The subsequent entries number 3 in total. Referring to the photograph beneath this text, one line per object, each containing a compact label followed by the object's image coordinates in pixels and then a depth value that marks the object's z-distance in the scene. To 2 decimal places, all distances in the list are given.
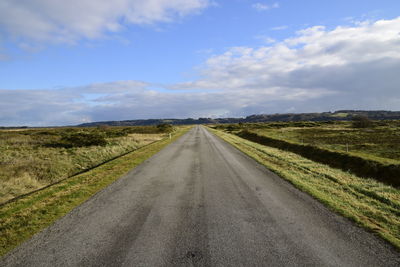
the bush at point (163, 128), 71.27
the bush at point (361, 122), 66.71
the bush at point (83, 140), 25.05
